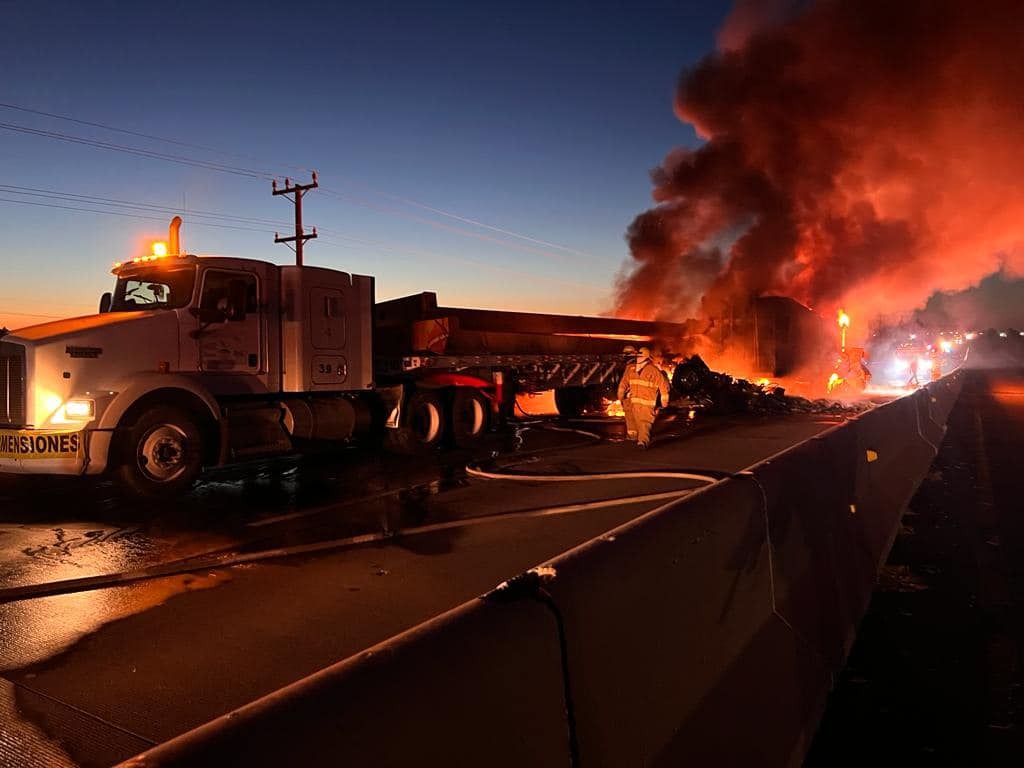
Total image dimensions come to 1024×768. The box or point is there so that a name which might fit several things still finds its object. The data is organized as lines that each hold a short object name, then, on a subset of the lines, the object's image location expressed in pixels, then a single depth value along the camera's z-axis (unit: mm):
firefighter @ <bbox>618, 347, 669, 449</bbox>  10727
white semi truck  7664
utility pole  31219
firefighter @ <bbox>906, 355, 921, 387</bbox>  35656
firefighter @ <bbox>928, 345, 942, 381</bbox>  45391
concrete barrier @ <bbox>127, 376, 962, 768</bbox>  1349
